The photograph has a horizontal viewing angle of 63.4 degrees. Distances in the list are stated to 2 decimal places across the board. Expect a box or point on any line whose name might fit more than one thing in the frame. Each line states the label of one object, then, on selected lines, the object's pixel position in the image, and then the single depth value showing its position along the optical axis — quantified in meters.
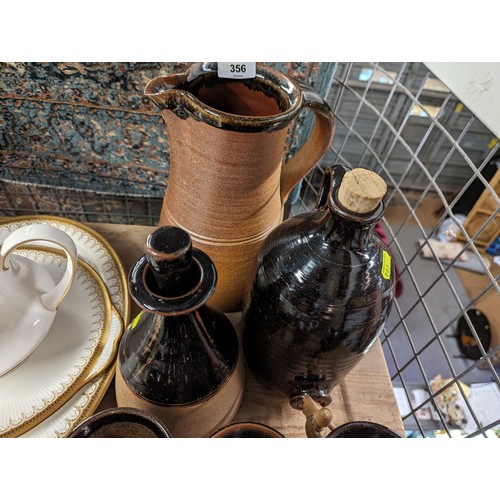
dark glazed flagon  0.35
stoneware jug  0.39
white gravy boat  0.44
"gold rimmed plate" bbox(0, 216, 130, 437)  0.46
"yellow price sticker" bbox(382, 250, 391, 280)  0.38
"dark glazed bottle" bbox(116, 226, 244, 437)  0.34
